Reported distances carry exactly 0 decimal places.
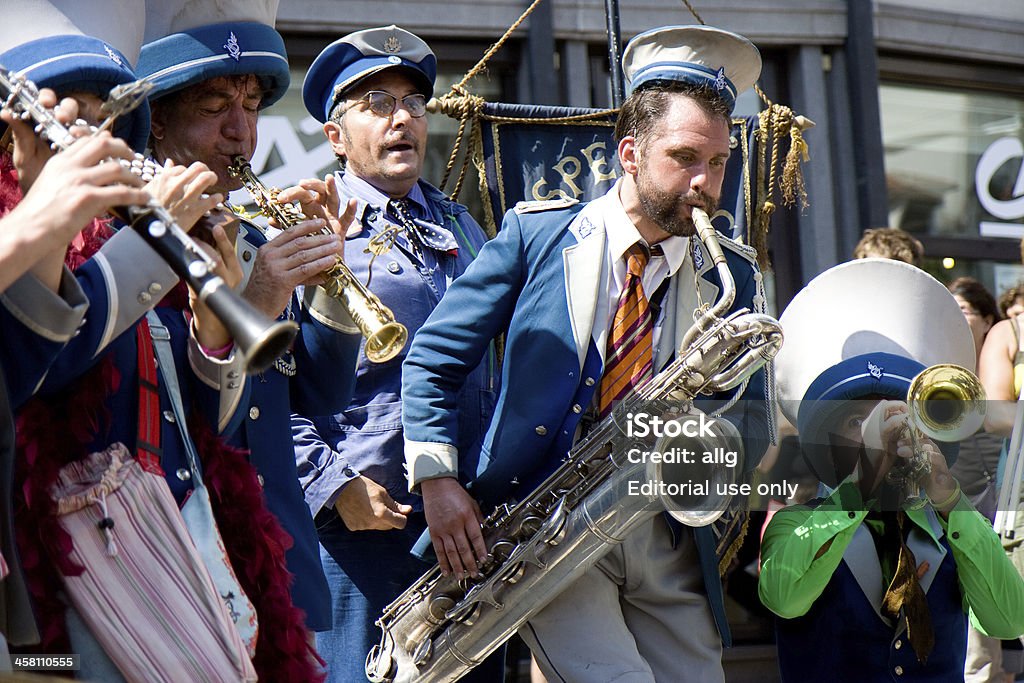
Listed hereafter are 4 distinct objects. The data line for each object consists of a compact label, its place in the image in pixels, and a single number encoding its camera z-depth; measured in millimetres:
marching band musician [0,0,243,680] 5027
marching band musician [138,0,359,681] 6082
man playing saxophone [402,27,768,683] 7598
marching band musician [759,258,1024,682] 7988
